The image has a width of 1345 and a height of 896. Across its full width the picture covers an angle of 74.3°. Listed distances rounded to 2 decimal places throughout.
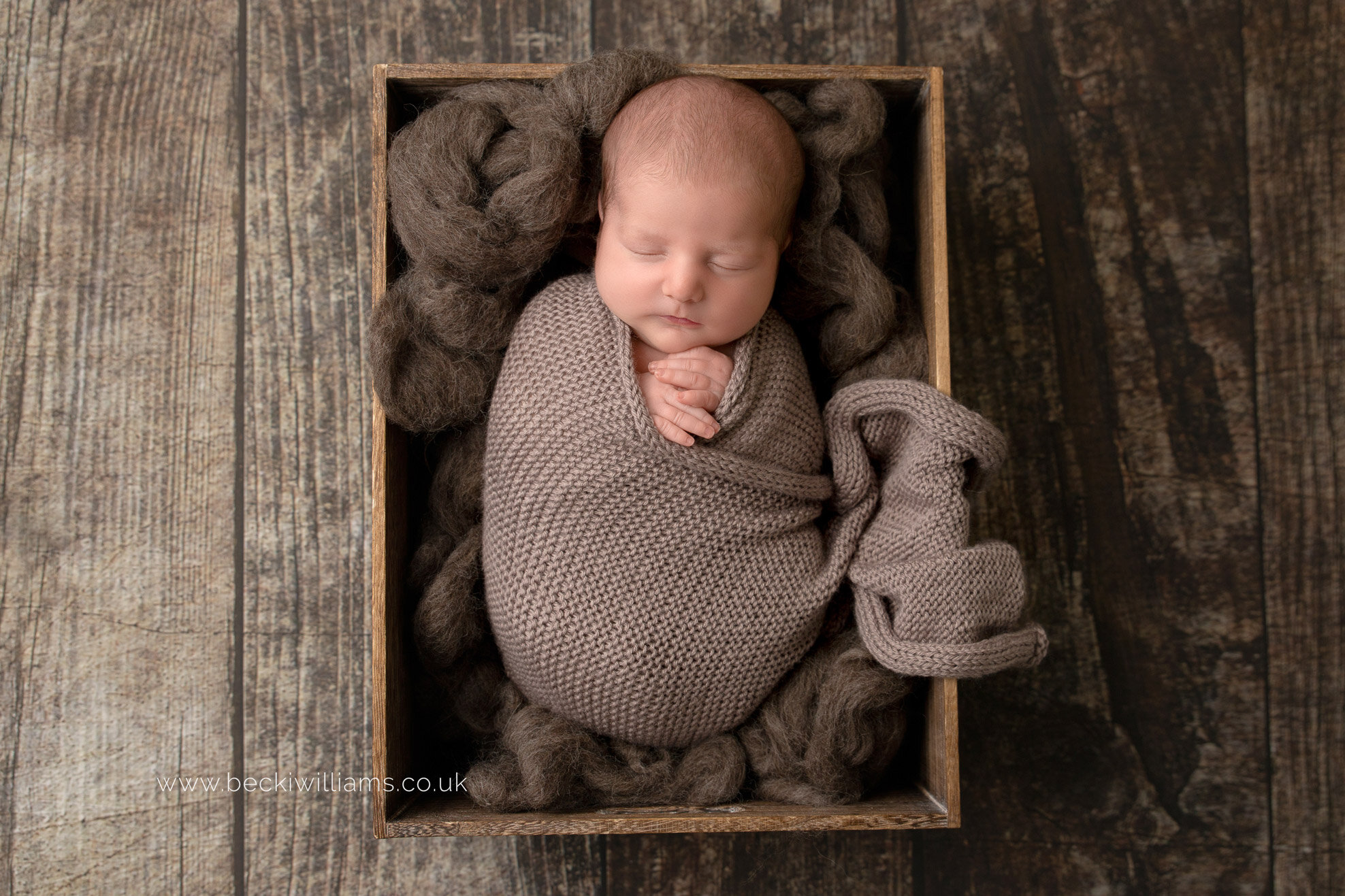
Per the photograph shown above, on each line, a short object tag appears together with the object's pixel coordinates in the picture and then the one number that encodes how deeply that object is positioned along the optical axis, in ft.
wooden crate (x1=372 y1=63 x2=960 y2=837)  2.63
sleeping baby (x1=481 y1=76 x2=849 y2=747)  2.64
